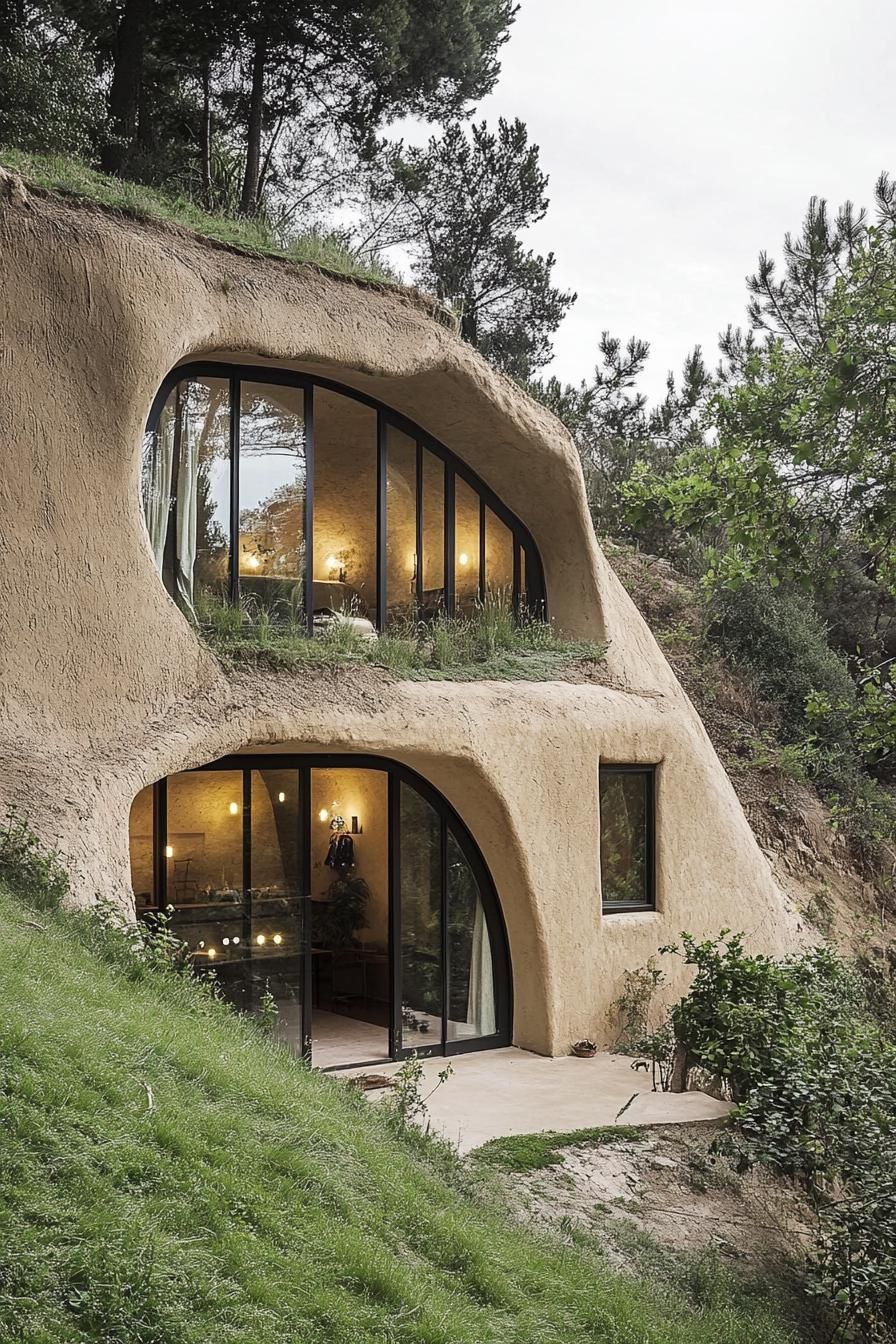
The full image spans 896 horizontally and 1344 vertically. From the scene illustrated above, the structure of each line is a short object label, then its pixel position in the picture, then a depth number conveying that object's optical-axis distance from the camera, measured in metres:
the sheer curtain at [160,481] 10.30
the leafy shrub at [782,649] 19.05
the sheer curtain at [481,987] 11.84
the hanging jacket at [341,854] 12.20
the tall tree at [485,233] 22.27
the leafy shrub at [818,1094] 6.75
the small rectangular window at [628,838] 12.59
